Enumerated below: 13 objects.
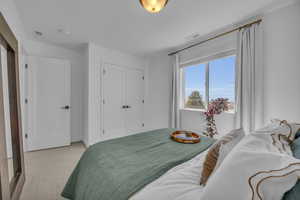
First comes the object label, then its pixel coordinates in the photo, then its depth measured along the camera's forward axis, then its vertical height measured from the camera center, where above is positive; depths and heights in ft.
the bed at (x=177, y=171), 1.57 -1.63
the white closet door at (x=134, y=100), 12.90 -0.34
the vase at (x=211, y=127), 8.13 -1.92
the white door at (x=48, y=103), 9.87 -0.45
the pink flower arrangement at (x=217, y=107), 7.75 -0.62
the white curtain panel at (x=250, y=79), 6.88 +0.86
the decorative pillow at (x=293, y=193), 1.44 -1.04
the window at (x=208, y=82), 8.66 +1.03
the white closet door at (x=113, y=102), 11.40 -0.45
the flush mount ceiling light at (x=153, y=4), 4.25 +2.91
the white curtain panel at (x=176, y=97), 11.26 -0.06
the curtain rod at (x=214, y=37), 6.91 +3.67
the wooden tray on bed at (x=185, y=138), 5.25 -1.67
